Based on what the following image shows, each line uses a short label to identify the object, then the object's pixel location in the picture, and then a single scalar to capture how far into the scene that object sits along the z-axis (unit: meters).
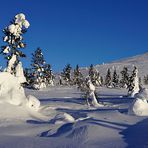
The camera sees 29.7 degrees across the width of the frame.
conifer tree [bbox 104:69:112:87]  105.27
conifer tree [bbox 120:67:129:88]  95.40
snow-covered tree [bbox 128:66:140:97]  57.26
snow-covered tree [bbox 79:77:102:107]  42.13
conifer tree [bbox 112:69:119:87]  99.61
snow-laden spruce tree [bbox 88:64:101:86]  97.05
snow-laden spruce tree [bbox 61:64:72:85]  93.38
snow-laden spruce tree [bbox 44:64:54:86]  86.63
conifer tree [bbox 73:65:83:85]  93.57
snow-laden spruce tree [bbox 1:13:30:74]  31.63
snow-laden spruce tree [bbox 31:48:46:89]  69.79
